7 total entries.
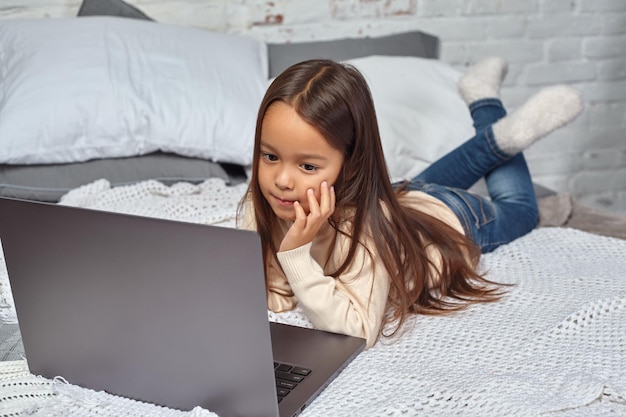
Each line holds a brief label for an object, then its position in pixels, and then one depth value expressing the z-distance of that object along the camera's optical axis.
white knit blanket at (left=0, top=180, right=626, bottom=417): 0.90
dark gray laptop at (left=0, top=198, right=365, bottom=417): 0.78
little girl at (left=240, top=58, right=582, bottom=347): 1.05
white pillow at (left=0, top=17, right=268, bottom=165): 1.67
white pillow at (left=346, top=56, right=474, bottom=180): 1.83
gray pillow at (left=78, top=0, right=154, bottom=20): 1.98
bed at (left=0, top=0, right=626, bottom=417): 0.93
